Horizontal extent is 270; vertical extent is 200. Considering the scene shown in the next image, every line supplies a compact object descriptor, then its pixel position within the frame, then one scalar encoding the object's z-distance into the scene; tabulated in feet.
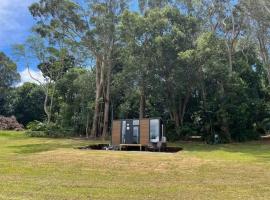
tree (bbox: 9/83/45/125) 162.81
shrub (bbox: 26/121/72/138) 106.63
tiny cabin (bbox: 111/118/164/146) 73.97
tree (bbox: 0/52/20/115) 187.13
